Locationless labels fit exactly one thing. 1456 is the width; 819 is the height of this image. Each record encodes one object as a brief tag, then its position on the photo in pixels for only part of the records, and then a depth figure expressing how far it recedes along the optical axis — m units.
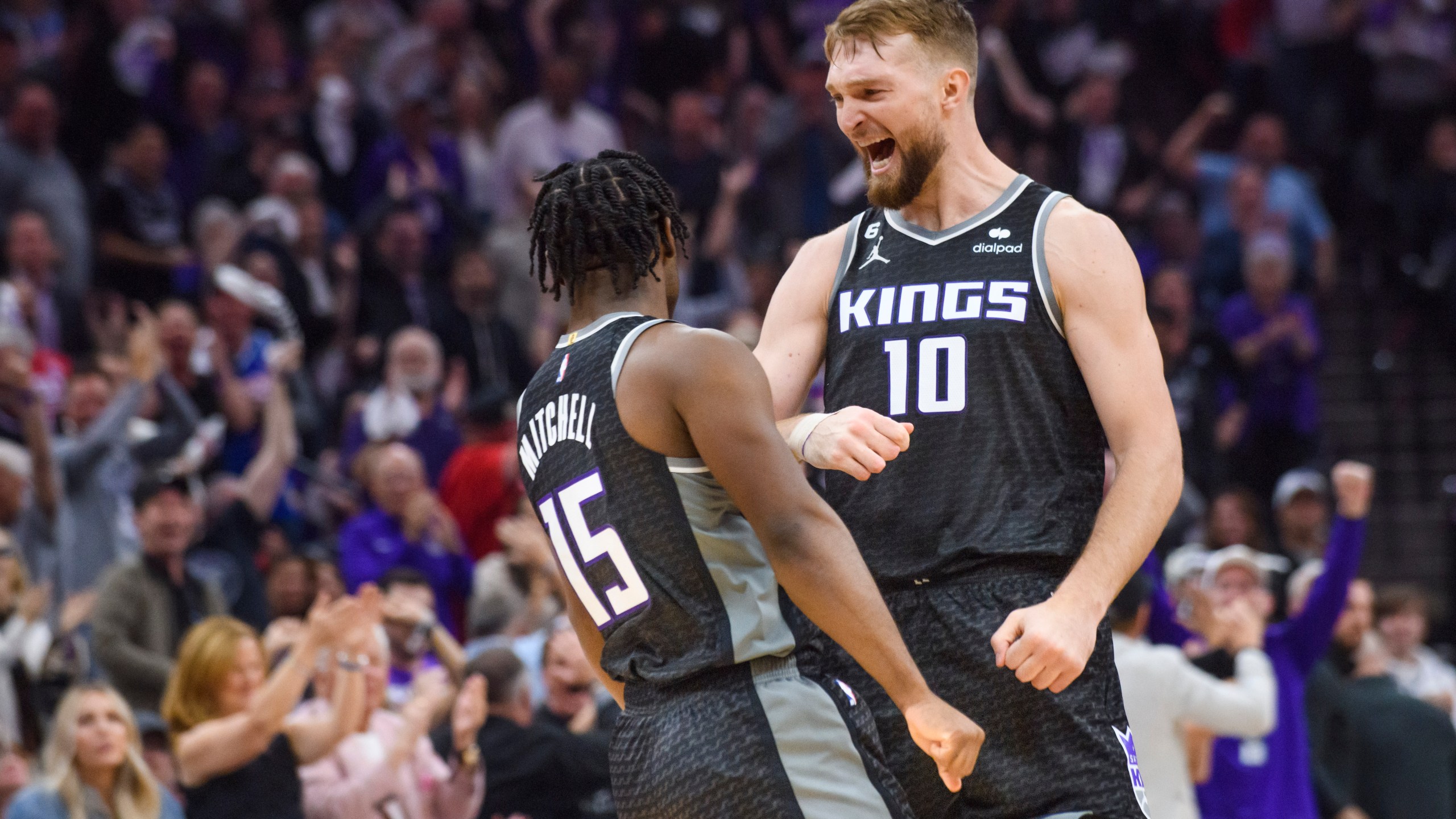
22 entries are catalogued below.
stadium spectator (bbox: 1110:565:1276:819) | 12.65
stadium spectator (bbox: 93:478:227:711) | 15.19
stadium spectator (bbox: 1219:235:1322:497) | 23.58
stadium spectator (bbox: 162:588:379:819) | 12.60
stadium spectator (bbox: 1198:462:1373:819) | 14.85
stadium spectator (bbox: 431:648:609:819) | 12.78
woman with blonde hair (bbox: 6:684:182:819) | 12.70
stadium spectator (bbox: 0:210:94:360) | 20.17
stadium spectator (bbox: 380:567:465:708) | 15.12
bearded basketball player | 7.24
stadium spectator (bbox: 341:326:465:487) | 19.98
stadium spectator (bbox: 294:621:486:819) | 12.92
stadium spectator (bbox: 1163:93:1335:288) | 25.84
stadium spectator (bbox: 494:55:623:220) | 24.59
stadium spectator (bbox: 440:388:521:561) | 19.00
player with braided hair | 6.32
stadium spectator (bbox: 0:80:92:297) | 21.23
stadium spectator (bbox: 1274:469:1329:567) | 20.52
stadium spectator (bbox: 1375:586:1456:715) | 18.91
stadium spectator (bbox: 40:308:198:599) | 17.03
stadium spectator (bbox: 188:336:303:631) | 17.12
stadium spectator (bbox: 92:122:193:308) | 21.73
